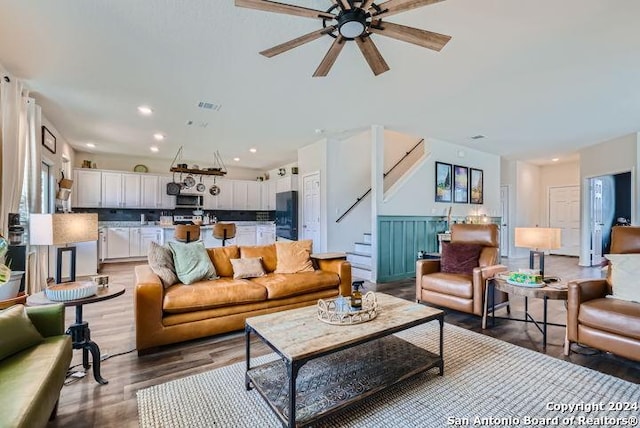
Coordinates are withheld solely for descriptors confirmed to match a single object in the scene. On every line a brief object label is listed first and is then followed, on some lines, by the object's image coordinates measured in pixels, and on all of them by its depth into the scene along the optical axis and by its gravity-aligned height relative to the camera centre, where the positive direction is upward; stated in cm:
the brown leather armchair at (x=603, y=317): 213 -76
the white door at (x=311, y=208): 648 +15
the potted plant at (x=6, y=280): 188 -52
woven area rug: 170 -116
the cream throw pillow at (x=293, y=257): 361 -52
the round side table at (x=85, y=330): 202 -84
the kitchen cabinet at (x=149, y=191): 791 +62
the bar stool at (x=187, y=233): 556 -35
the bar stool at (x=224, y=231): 588 -32
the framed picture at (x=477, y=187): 717 +70
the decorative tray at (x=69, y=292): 198 -53
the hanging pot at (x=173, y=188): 807 +71
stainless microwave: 843 +40
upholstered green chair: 112 -71
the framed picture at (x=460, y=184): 677 +73
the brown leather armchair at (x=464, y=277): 319 -71
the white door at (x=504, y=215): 834 +2
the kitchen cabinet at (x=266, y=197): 955 +57
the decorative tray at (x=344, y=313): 199 -68
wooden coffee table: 161 -105
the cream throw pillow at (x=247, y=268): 331 -60
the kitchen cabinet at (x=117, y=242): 712 -67
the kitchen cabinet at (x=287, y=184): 734 +81
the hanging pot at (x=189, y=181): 794 +89
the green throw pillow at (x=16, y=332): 146 -61
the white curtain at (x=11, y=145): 304 +74
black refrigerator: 701 +0
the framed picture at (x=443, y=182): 642 +73
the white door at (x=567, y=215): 862 +3
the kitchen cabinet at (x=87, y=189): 712 +62
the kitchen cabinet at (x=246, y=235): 851 -59
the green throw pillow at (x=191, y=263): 301 -50
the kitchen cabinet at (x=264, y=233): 878 -54
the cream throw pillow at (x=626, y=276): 235 -49
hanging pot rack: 636 +94
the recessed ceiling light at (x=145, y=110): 441 +158
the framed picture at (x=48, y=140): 460 +121
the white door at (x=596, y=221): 717 -12
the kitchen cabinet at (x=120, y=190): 745 +62
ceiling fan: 183 +127
